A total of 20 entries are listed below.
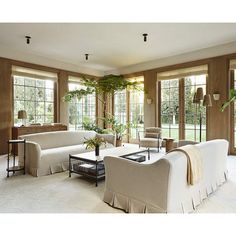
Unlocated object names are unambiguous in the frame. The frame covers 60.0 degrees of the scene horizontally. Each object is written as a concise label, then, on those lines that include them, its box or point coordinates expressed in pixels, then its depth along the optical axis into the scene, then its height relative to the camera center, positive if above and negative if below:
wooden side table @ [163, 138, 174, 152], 5.23 -0.75
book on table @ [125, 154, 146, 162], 3.96 -0.87
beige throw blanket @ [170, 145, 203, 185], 2.29 -0.57
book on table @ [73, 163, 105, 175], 3.50 -0.96
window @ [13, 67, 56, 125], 6.15 +0.57
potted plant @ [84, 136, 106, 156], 3.79 -0.55
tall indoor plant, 6.90 +0.98
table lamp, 5.66 -0.05
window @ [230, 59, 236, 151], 5.47 -0.11
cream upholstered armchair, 5.84 -0.74
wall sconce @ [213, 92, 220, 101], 5.57 +0.49
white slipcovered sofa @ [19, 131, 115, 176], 3.86 -0.77
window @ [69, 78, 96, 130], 7.56 +0.14
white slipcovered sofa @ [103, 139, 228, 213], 2.10 -0.82
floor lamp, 4.84 +0.39
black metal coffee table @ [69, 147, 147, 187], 3.43 -0.88
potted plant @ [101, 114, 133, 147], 6.27 -0.49
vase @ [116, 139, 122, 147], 6.22 -0.88
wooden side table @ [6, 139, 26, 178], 3.83 -1.05
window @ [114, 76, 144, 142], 7.67 +0.23
